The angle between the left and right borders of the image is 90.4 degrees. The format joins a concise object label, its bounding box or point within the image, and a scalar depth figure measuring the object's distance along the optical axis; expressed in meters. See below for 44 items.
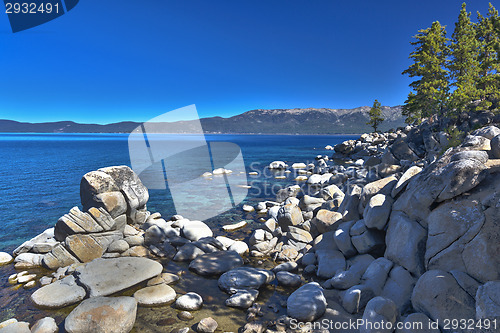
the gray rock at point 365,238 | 9.43
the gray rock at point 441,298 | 5.62
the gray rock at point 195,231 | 14.32
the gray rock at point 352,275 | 8.64
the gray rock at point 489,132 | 9.52
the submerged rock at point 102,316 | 6.84
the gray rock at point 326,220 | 12.63
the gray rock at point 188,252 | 12.12
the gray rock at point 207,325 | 7.23
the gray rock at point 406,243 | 7.52
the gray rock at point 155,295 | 8.52
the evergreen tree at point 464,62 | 24.75
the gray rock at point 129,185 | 15.21
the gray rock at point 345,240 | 10.19
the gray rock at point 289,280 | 9.76
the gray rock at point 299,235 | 13.34
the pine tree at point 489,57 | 25.90
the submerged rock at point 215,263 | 10.78
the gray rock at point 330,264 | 9.85
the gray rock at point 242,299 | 8.44
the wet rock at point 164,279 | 9.86
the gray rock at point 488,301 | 4.84
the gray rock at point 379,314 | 6.13
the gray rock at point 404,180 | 9.74
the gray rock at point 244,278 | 9.42
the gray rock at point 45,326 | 7.04
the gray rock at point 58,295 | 8.34
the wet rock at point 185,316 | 7.88
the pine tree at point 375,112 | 85.32
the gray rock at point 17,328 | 6.77
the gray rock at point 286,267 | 10.77
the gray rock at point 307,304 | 7.36
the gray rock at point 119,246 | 12.80
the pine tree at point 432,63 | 37.66
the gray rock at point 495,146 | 8.22
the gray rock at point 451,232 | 6.47
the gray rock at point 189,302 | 8.32
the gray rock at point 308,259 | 11.08
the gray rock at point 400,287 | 6.87
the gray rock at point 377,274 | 7.77
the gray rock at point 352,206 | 11.88
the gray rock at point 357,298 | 7.38
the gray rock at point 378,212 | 9.41
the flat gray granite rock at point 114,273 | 8.82
